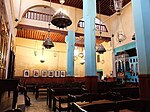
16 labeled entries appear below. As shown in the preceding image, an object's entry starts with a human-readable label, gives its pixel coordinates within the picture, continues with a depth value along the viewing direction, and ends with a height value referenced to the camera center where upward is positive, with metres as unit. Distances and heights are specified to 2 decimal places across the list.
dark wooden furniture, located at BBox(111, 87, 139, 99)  3.67 -0.73
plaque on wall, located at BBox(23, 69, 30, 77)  11.75 -0.34
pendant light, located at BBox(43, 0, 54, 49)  6.20 +1.39
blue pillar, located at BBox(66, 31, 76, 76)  8.57 +1.38
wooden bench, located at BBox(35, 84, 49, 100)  5.98 -0.93
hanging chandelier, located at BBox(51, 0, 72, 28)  3.94 +1.74
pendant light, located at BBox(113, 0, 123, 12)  3.92 +2.23
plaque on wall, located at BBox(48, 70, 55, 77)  12.49 -0.38
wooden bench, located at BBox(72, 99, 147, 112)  1.40 -0.50
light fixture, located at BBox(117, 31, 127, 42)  6.19 +1.76
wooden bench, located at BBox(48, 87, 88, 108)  3.58 -0.71
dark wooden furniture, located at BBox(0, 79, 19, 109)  2.84 -0.41
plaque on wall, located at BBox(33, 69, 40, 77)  12.08 -0.36
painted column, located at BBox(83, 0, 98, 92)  4.67 +1.12
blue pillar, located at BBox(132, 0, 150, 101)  2.64 +0.67
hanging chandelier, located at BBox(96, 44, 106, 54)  7.30 +1.29
